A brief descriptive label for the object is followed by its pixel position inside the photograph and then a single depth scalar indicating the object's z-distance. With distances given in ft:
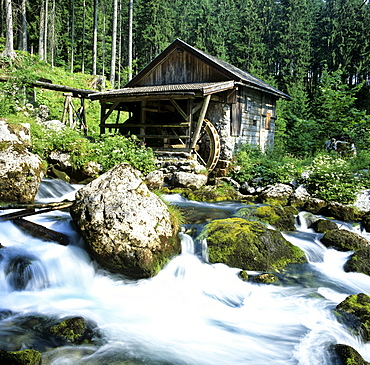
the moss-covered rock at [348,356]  10.98
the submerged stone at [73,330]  12.13
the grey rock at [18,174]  24.08
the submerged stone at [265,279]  17.40
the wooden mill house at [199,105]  42.86
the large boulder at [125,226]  16.43
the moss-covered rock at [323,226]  25.03
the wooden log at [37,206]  19.15
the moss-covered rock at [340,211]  28.63
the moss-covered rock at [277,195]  33.27
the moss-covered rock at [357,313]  12.96
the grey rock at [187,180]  36.70
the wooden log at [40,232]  17.99
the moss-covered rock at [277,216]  25.61
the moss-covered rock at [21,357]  8.82
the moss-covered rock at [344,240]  21.88
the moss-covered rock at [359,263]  19.67
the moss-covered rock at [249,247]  18.90
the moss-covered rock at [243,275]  17.66
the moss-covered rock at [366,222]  26.96
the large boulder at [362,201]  30.10
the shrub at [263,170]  37.50
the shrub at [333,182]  31.60
